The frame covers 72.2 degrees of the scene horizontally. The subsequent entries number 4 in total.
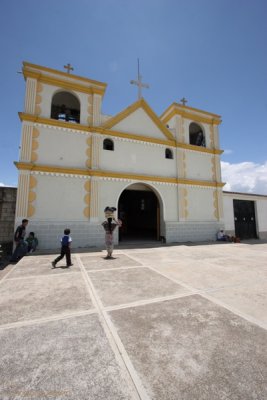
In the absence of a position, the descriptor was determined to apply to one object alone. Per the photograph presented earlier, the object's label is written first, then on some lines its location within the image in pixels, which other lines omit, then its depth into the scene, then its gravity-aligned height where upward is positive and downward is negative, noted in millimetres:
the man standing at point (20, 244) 7250 -940
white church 9672 +3365
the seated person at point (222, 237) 13047 -1140
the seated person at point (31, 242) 8445 -988
